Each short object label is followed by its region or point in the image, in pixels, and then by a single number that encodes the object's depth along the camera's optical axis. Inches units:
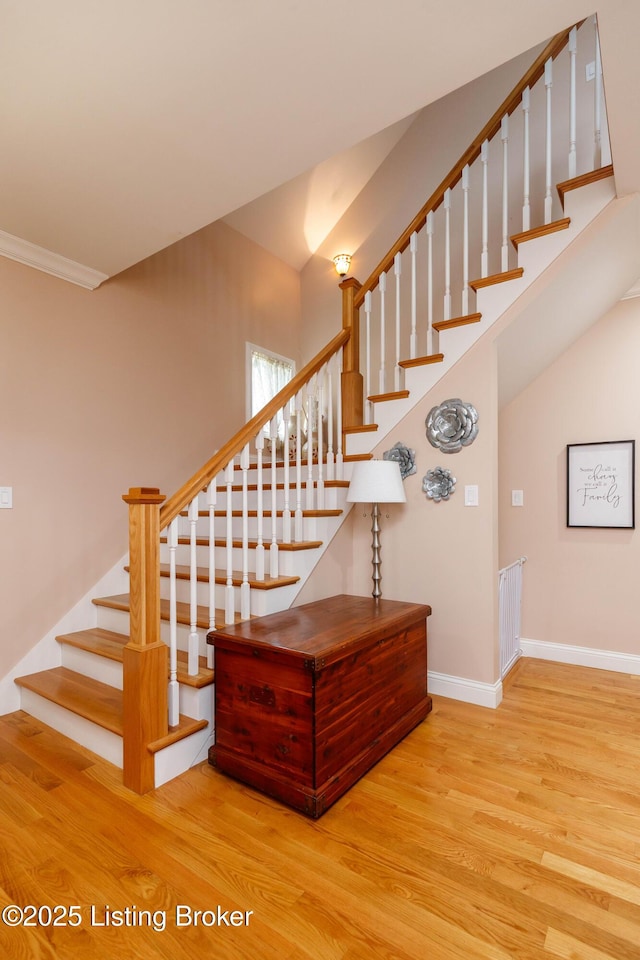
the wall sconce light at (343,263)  180.1
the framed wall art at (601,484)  122.1
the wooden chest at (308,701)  67.2
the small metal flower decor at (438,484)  104.3
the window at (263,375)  169.5
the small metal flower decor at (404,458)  110.2
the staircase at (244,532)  73.3
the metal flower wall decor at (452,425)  101.5
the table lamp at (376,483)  98.5
